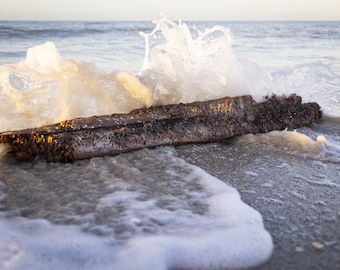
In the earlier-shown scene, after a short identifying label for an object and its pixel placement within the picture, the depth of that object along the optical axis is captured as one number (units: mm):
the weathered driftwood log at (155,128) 2393
